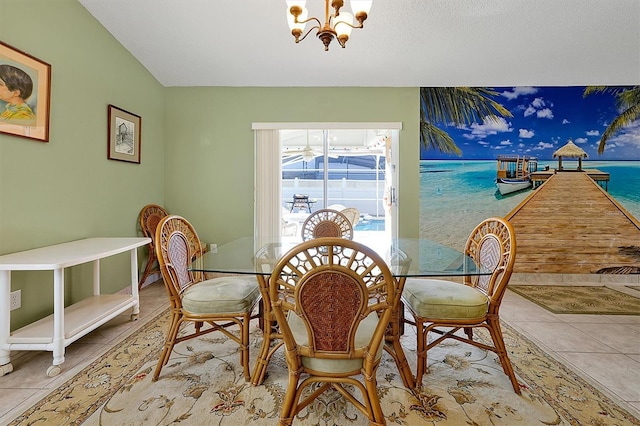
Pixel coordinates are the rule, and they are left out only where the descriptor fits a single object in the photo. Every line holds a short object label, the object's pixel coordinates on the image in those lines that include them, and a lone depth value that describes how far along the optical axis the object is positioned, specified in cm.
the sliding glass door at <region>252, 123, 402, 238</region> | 399
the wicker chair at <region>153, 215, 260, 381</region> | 170
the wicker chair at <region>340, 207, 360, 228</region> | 343
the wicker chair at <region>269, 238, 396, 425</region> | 114
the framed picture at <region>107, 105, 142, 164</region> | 292
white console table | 171
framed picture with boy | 189
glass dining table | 160
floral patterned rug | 143
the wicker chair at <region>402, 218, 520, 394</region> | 164
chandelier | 172
